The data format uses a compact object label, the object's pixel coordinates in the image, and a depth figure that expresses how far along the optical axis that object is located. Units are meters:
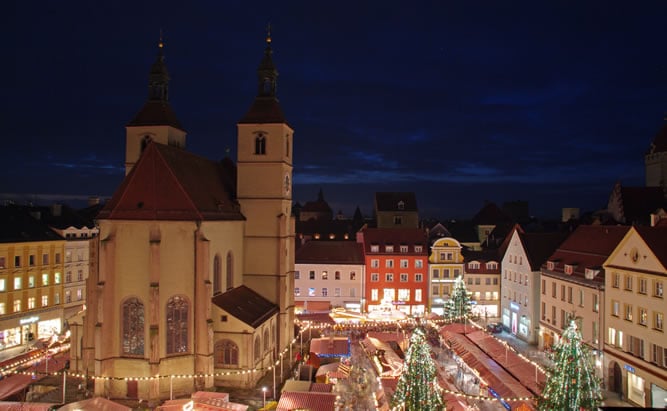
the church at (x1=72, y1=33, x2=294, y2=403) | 29.88
